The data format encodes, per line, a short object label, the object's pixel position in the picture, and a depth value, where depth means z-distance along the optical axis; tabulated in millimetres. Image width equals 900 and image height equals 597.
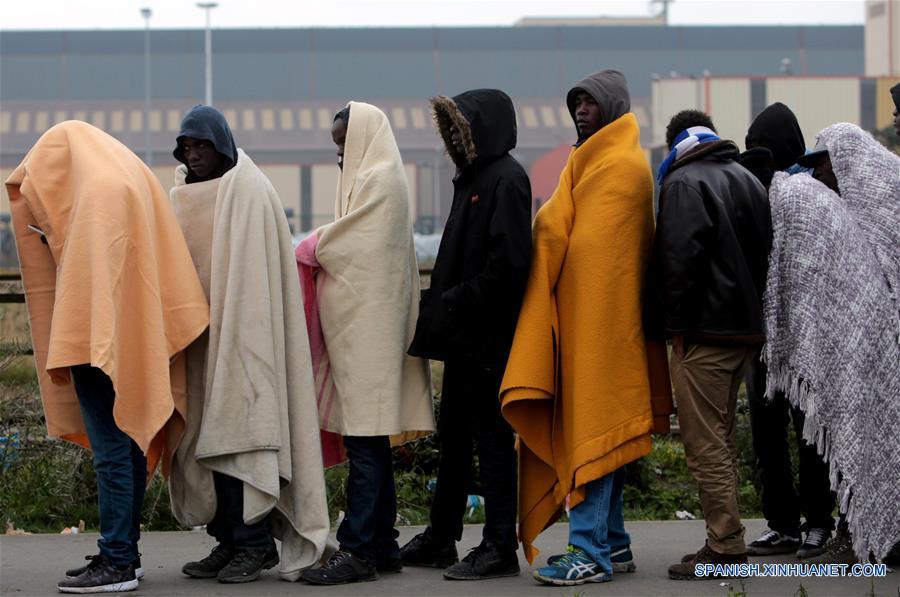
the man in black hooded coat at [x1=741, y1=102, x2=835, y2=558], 11992
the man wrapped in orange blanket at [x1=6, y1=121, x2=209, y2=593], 10414
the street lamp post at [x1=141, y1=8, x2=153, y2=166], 101625
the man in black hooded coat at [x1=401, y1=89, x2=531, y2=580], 10766
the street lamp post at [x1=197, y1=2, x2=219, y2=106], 102550
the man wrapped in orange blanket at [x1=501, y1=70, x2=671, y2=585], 10797
